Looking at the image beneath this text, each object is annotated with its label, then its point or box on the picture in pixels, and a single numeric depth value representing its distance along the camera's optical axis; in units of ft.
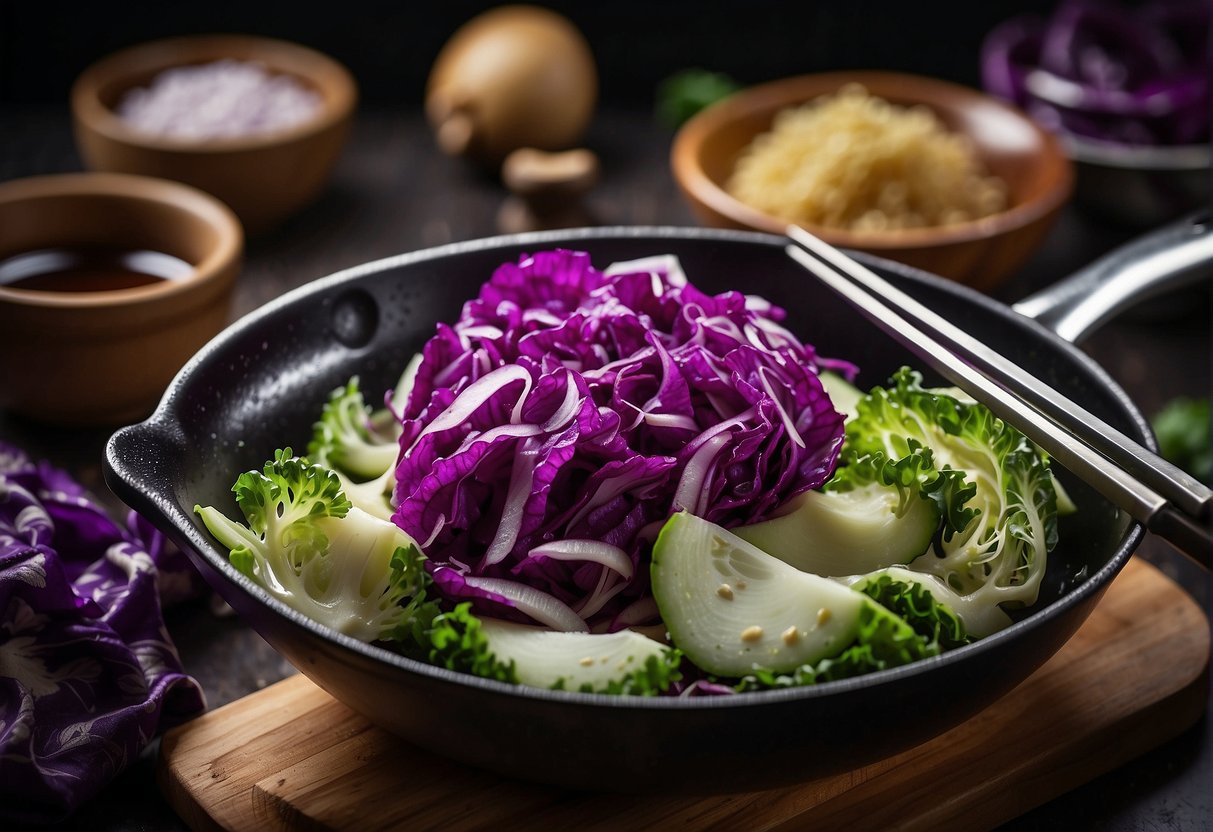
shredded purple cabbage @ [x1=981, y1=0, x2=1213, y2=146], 3.20
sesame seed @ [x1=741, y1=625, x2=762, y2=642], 2.26
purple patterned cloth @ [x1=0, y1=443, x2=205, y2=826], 2.34
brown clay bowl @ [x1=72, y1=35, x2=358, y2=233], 3.14
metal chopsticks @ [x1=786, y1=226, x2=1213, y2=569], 2.23
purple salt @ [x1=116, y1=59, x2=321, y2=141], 3.25
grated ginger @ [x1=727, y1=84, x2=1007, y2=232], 3.02
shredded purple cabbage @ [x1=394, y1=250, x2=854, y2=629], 2.34
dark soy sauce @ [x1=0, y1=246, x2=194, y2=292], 2.87
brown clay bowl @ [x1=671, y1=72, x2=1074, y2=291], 2.91
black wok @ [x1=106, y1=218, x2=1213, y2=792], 2.13
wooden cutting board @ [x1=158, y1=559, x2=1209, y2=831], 2.33
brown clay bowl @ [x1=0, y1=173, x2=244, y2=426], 2.71
